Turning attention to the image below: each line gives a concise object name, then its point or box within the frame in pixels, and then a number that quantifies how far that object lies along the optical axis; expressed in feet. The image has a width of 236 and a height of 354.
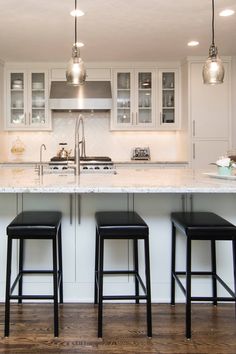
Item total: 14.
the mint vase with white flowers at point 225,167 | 9.17
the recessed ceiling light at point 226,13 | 11.90
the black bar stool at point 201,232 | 7.27
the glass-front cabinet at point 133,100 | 18.66
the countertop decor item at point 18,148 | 19.22
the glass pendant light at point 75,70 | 9.58
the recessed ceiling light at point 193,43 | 15.30
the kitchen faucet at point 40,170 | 9.65
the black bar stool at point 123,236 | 7.24
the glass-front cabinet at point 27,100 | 18.61
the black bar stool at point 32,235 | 7.32
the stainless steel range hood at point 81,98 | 17.98
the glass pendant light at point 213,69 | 9.15
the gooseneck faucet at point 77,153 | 9.48
